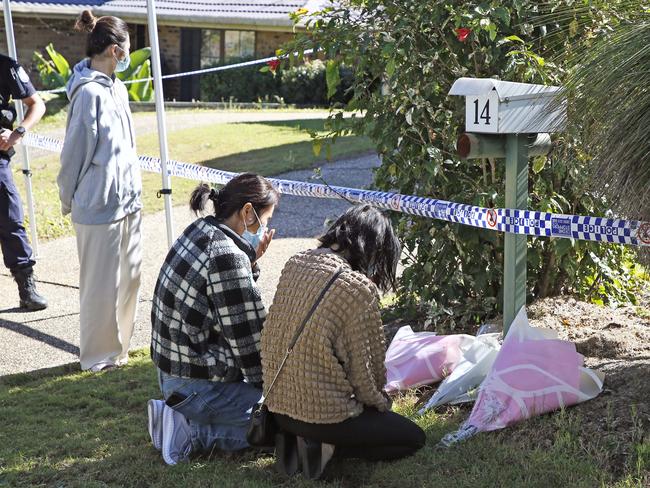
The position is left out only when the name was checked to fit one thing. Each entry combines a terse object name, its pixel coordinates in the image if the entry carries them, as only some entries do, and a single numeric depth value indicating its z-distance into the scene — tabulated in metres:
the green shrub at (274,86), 21.97
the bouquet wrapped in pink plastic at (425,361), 4.99
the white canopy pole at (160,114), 6.46
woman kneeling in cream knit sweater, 3.93
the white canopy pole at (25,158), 8.04
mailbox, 4.46
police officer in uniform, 6.94
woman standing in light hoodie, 5.68
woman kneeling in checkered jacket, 4.36
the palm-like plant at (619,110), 3.73
